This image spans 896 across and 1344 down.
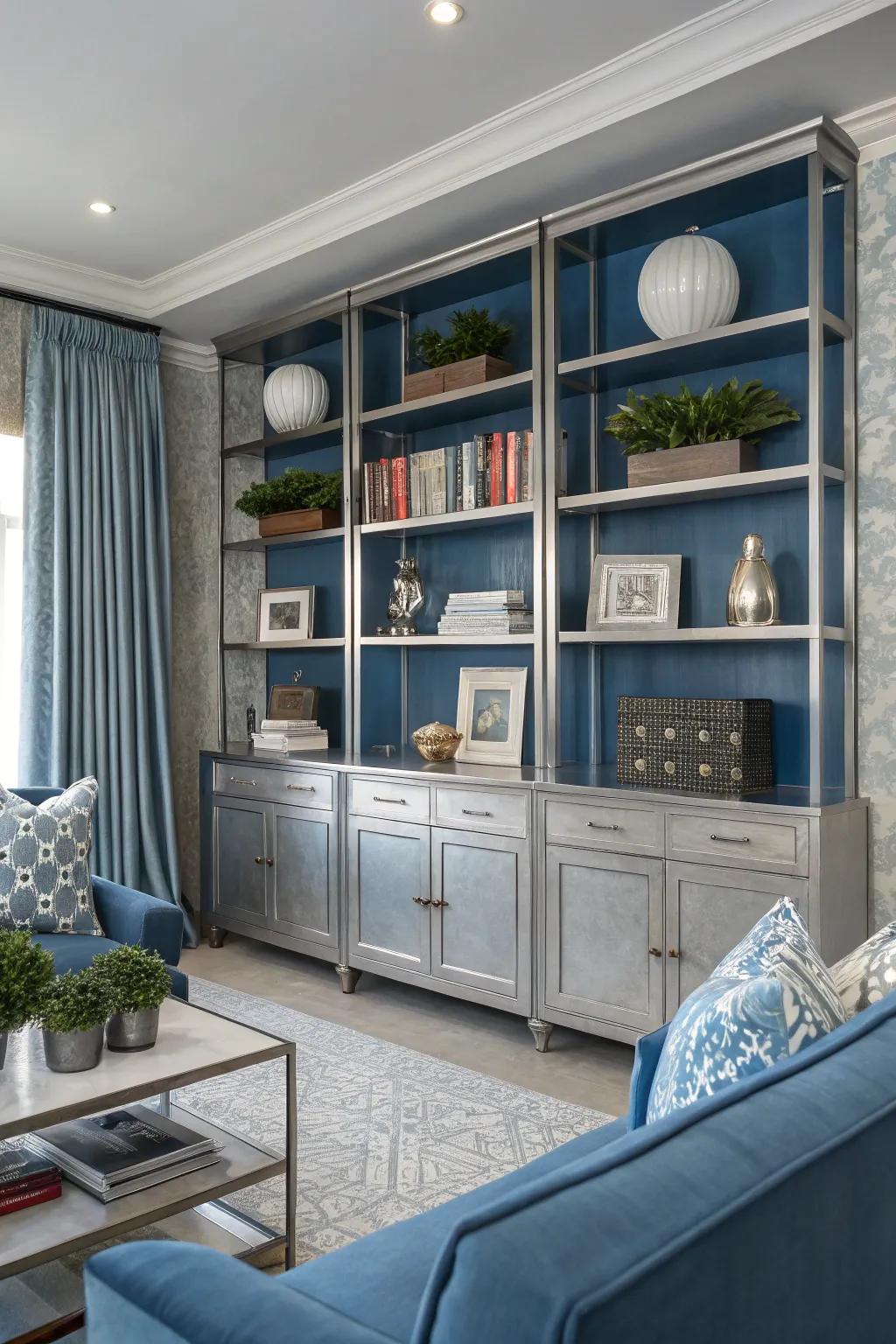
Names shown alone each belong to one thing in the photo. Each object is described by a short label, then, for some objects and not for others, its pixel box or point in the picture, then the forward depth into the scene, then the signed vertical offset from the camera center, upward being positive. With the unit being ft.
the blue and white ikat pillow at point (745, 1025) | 3.83 -1.36
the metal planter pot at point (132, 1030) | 6.70 -2.34
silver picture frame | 11.05 +0.77
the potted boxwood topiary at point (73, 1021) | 6.26 -2.13
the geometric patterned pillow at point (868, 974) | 4.48 -1.36
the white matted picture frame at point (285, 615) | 15.42 +0.74
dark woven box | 9.87 -0.78
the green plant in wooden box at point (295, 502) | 14.29 +2.28
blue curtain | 14.25 +1.09
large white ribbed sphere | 10.32 +3.76
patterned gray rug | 7.28 -3.95
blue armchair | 9.52 -2.54
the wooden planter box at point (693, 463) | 10.13 +1.99
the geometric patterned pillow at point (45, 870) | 9.98 -1.97
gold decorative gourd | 12.82 -0.95
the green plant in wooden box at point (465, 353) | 12.41 +3.77
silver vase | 10.04 +0.70
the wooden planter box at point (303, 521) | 14.35 +1.99
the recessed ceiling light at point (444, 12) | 8.74 +5.49
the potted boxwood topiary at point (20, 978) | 6.14 -1.86
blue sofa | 2.37 -1.43
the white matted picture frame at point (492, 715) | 12.58 -0.62
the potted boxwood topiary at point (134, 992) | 6.59 -2.07
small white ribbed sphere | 14.88 +3.82
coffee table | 5.60 -2.52
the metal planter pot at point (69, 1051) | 6.33 -2.34
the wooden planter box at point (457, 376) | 12.35 +3.47
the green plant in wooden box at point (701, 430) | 10.18 +2.33
